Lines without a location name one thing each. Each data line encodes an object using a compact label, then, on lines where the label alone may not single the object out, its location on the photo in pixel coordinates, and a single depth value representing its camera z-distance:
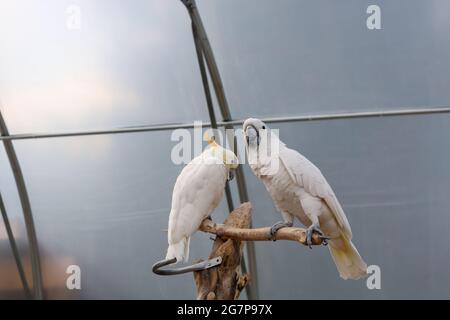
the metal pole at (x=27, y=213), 7.71
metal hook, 4.62
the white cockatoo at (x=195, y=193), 4.88
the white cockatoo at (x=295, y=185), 4.59
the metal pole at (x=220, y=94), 6.84
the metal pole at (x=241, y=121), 6.78
